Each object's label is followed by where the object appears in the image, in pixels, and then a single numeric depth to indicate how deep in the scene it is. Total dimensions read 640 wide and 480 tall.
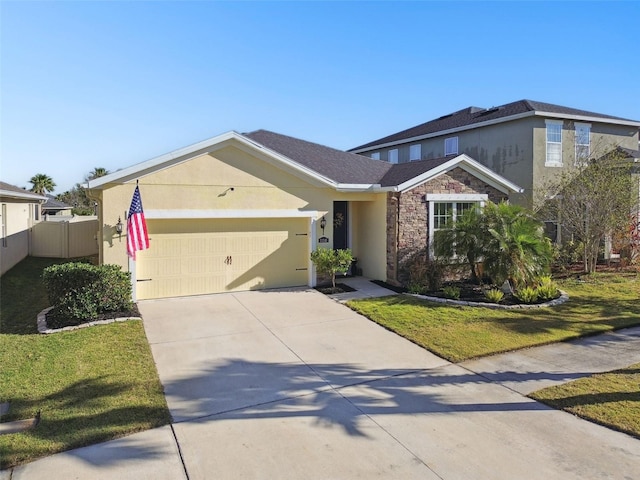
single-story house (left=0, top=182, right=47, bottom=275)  14.96
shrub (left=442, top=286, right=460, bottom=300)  12.10
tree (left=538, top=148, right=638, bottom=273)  14.84
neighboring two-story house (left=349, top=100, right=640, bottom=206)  19.11
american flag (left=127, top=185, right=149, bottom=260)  10.53
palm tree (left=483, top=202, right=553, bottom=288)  11.69
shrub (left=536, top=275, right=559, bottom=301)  11.94
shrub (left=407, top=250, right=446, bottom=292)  13.00
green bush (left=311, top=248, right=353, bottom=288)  12.86
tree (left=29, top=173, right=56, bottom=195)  44.66
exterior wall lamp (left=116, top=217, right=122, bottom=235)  11.11
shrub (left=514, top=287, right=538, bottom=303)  11.62
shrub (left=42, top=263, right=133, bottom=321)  9.30
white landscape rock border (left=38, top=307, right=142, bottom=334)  8.94
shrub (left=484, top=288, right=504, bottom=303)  11.58
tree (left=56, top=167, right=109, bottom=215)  49.81
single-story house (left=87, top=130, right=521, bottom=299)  11.63
